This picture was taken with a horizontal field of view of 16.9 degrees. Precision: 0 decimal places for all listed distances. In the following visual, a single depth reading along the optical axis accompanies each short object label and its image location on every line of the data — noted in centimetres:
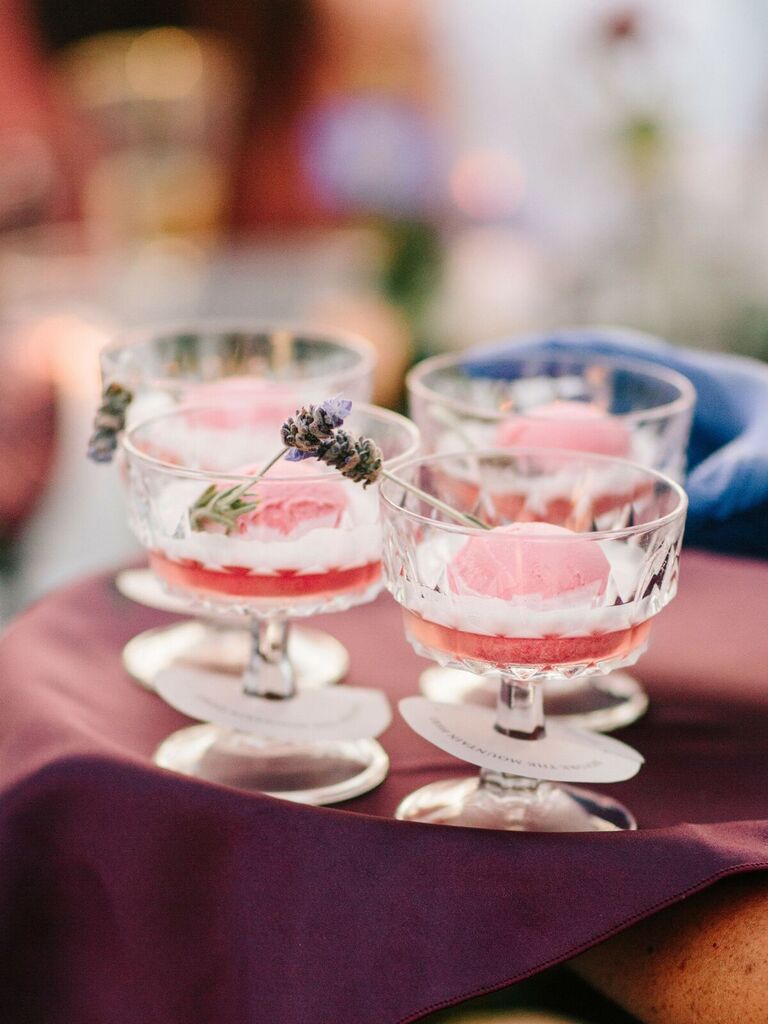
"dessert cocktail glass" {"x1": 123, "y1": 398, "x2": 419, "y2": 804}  77
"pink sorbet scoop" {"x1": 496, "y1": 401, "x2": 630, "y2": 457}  86
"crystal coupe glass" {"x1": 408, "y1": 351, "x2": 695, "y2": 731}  86
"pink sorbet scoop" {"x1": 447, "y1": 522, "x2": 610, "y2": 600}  72
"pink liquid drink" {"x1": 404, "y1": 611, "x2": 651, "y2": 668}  73
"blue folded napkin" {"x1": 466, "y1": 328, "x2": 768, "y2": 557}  87
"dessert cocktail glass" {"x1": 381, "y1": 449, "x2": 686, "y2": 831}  73
